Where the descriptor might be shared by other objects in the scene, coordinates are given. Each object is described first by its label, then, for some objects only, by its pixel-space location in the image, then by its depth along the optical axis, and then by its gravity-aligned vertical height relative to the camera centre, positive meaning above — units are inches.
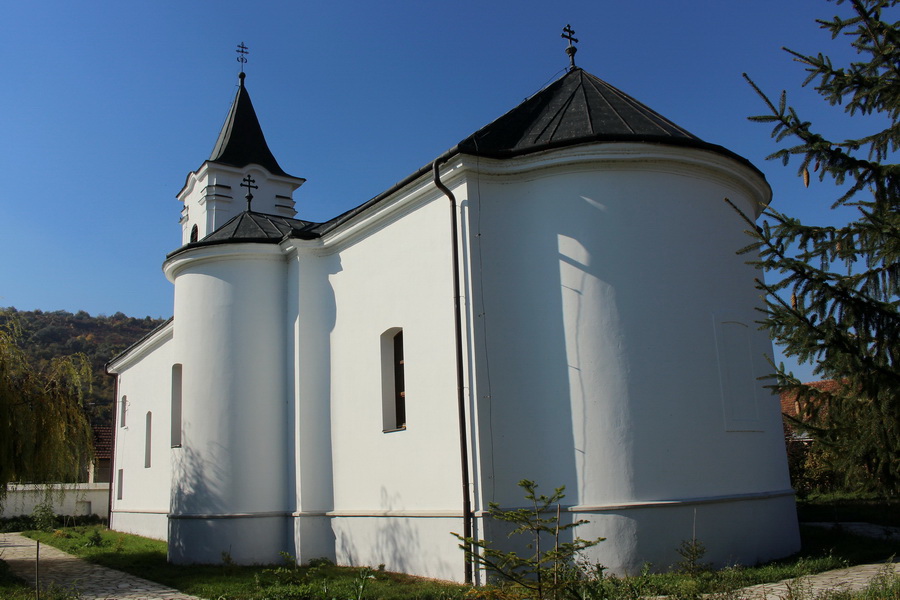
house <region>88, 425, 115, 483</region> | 1228.5 +1.8
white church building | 426.0 +41.3
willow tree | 507.8 +27.7
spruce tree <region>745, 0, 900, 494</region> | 264.1 +48.9
